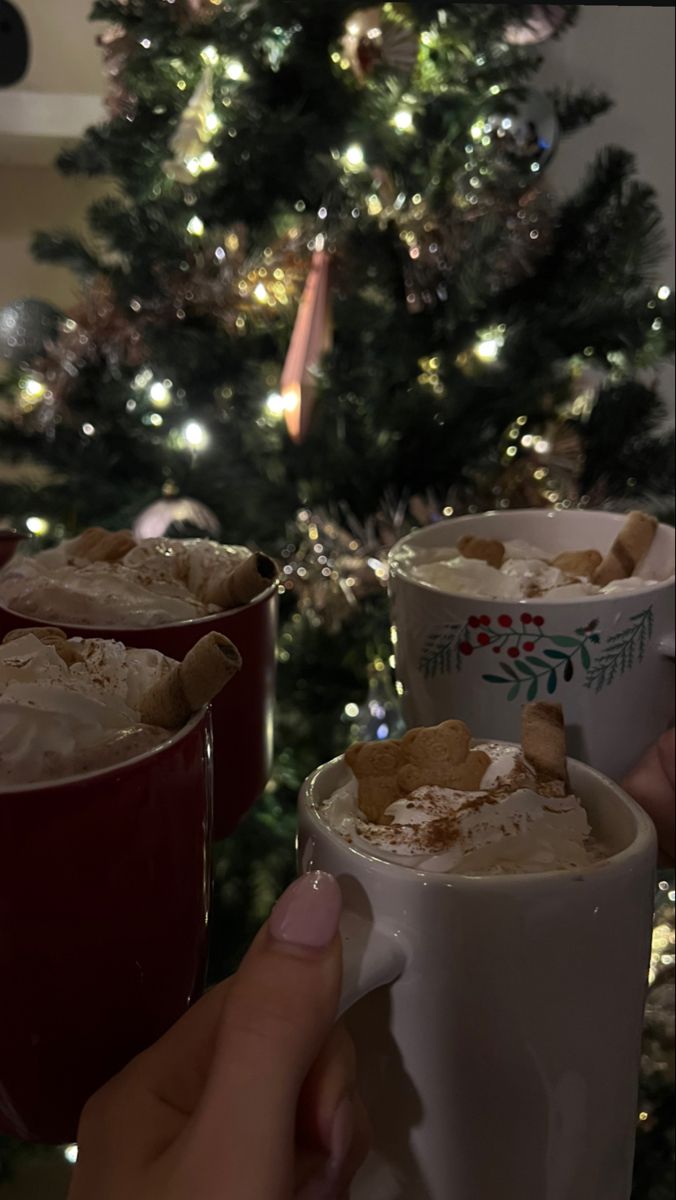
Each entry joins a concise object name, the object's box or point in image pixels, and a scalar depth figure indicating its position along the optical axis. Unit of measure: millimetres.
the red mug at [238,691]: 448
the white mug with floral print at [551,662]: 507
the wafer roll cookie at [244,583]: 452
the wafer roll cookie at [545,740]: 398
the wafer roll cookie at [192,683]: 333
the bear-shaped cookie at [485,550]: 604
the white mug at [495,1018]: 318
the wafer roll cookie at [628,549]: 577
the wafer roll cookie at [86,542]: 548
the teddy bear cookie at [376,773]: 389
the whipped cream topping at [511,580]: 538
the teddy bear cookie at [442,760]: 397
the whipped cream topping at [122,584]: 463
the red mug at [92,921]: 307
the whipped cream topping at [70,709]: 323
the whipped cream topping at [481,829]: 347
